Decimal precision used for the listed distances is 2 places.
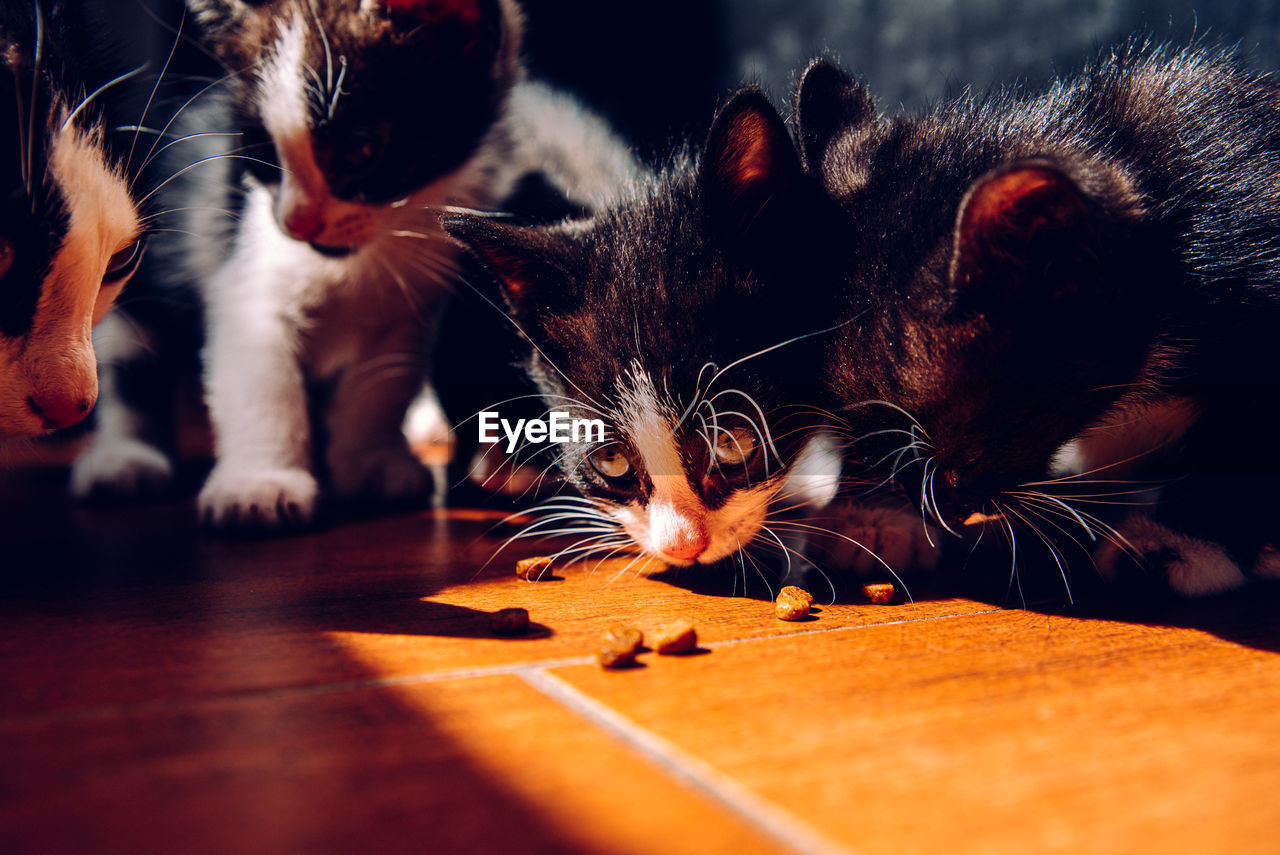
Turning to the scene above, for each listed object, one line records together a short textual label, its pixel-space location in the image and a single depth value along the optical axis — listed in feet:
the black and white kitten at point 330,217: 1.66
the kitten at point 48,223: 1.36
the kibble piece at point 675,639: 1.29
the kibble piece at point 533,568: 1.51
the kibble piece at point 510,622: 1.33
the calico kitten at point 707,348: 1.44
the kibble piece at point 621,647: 1.27
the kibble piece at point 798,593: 1.39
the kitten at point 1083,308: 1.38
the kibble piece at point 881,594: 1.43
